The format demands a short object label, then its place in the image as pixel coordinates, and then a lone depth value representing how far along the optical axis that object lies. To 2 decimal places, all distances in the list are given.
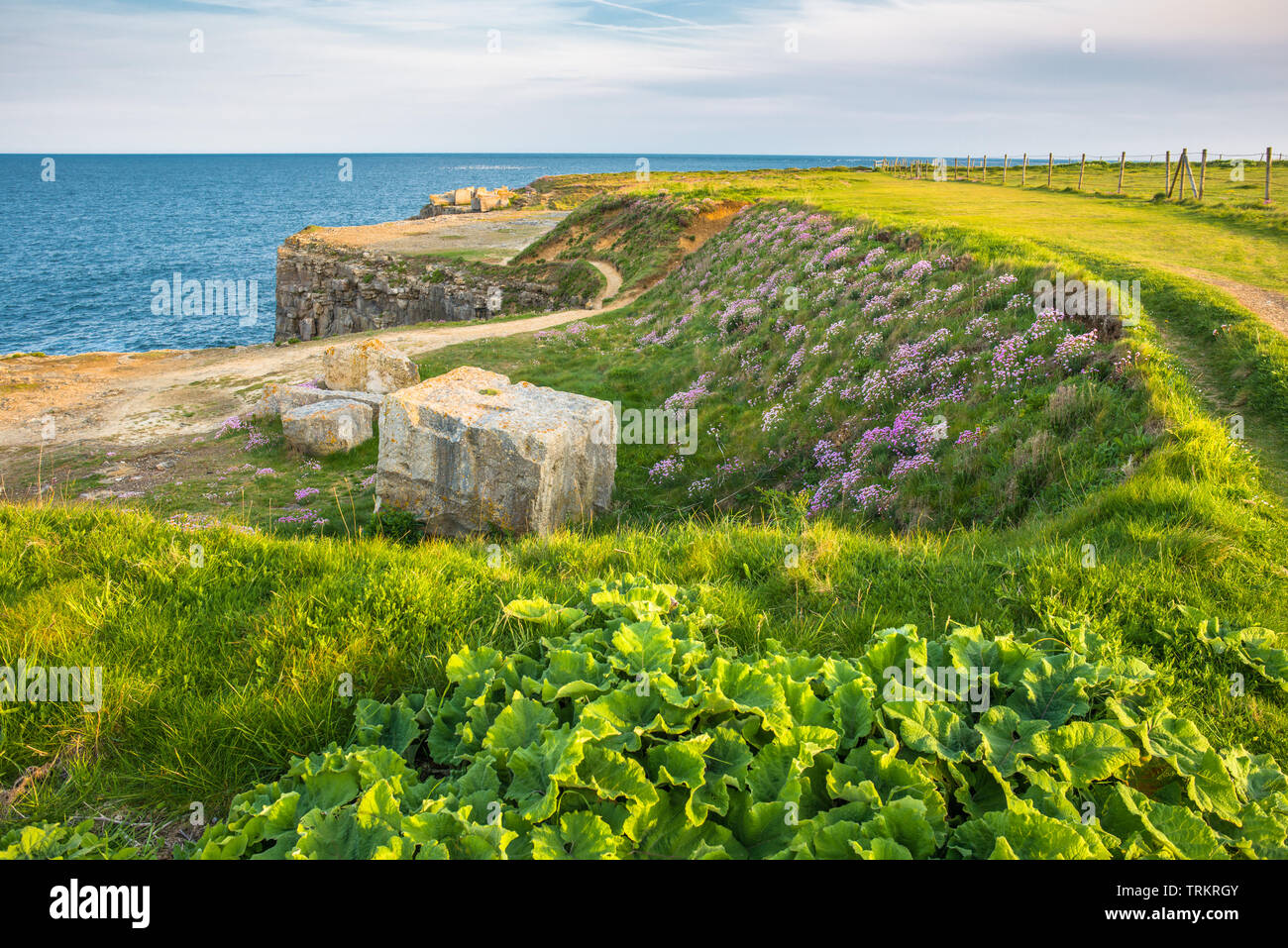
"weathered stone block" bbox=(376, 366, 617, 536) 12.65
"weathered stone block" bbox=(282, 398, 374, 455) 18.86
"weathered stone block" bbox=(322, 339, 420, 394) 23.41
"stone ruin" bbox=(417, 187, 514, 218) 94.81
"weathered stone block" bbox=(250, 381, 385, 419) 20.81
